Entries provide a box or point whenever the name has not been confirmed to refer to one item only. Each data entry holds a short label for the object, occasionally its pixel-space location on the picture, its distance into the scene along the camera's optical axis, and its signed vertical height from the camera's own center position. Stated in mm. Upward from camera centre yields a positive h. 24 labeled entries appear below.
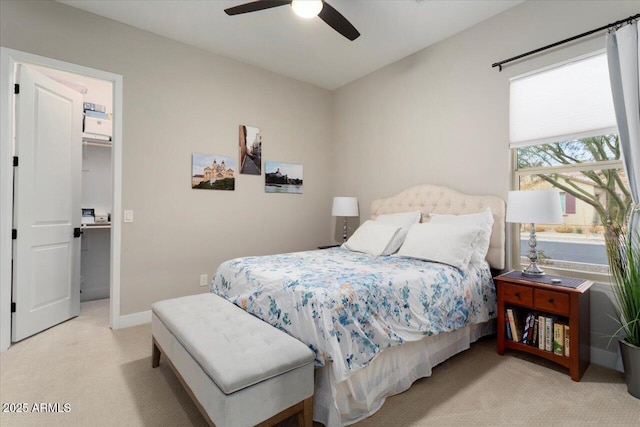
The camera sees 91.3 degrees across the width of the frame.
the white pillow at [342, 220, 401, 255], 3079 -255
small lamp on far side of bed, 4160 +102
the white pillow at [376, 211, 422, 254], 3121 -76
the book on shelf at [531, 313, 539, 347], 2352 -879
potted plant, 1940 -498
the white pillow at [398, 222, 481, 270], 2531 -253
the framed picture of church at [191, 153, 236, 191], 3564 +483
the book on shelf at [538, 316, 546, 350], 2301 -863
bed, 1674 -605
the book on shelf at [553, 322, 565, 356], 2209 -875
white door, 2729 +80
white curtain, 2119 +830
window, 2371 +488
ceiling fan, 2150 +1439
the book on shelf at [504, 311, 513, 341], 2488 -888
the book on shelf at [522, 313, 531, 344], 2391 -901
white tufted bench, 1361 -734
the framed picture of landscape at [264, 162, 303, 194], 4152 +489
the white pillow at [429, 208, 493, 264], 2726 -84
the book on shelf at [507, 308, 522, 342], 2449 -876
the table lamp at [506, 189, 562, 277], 2277 +38
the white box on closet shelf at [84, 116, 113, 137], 3797 +1063
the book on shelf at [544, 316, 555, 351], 2266 -863
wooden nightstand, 2113 -659
